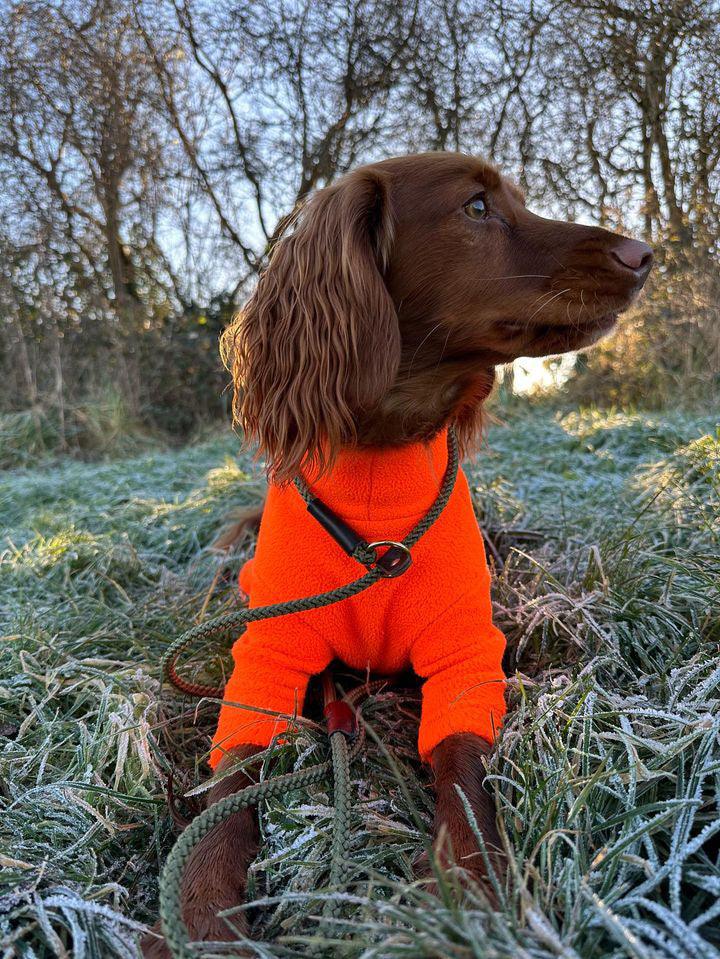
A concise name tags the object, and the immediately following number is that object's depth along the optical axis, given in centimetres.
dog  46
